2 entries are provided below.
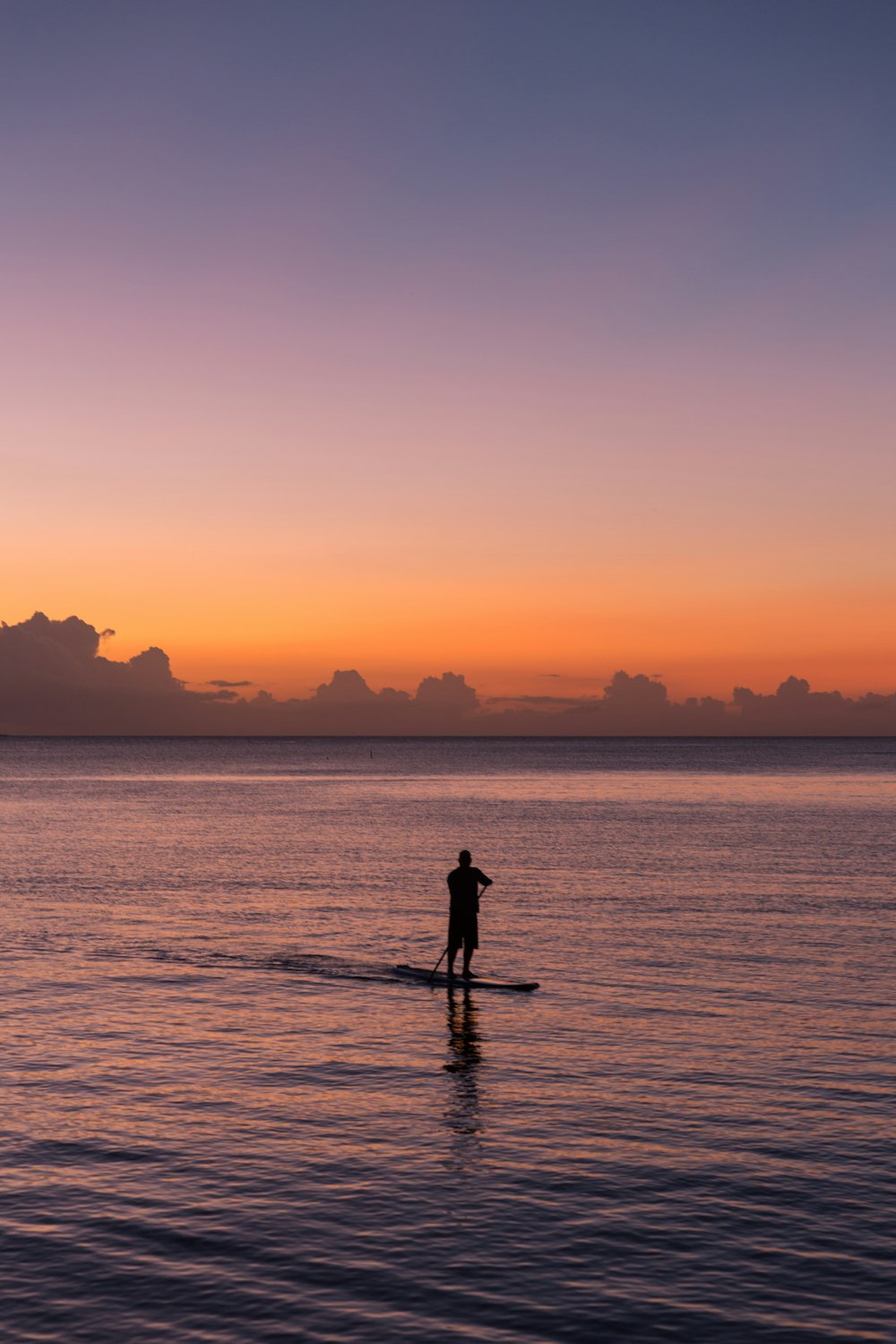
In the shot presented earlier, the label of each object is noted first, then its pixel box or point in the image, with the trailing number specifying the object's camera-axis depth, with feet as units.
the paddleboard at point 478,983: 98.78
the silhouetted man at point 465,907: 101.81
